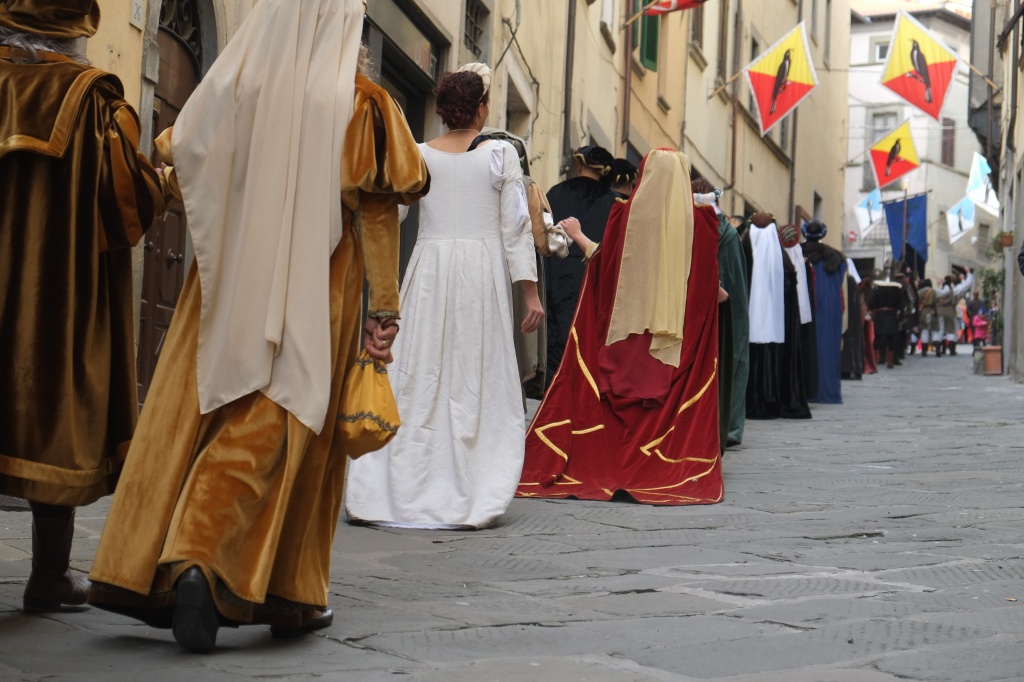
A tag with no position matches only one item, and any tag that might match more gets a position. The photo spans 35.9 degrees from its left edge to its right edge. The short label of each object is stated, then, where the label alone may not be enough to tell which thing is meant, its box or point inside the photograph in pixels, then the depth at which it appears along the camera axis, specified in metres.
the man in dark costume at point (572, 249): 10.05
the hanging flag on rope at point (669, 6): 17.97
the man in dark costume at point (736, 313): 10.39
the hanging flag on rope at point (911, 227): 31.38
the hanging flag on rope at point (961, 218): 40.48
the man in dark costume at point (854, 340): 19.91
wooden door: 8.82
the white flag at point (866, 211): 40.53
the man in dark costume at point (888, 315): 24.56
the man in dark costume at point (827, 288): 16.42
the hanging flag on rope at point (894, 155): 29.98
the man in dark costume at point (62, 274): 3.88
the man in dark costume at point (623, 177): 8.94
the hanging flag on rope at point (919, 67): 22.39
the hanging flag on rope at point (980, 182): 34.88
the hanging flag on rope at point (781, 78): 23.05
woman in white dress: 6.16
